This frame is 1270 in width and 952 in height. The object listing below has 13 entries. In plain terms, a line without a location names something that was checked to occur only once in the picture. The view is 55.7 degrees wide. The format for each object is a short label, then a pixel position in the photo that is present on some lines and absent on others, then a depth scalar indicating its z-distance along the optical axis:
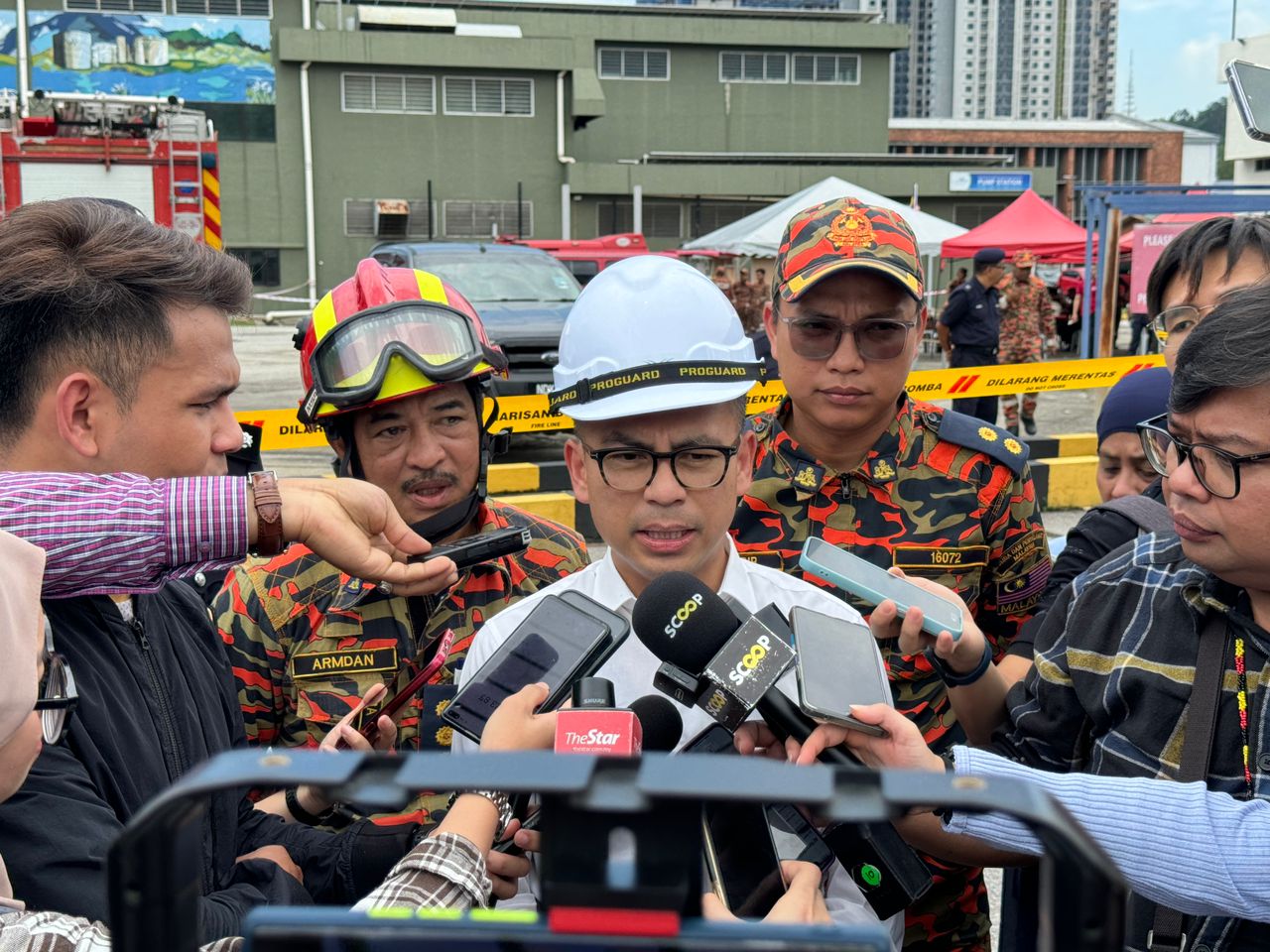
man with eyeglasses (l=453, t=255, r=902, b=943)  2.27
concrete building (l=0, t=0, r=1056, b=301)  37.84
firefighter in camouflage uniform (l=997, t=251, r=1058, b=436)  17.31
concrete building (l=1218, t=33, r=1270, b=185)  43.00
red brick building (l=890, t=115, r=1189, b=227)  69.25
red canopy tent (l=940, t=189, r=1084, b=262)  23.06
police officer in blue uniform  14.87
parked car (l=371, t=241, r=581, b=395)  12.81
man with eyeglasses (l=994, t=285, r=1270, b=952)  1.97
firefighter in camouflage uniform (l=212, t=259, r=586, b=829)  2.82
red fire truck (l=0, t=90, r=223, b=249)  13.57
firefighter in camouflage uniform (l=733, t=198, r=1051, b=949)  3.07
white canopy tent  20.88
